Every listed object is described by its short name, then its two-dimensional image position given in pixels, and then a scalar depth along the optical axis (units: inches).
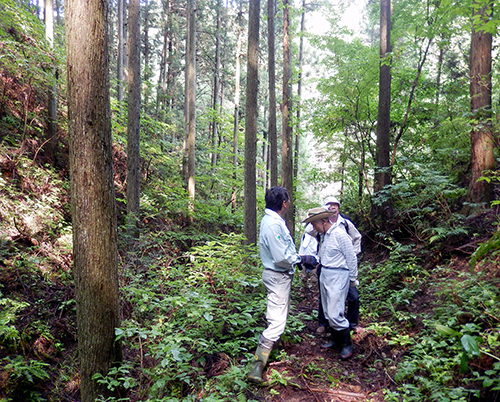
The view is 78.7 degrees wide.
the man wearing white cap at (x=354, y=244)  210.2
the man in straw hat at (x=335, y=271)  181.5
